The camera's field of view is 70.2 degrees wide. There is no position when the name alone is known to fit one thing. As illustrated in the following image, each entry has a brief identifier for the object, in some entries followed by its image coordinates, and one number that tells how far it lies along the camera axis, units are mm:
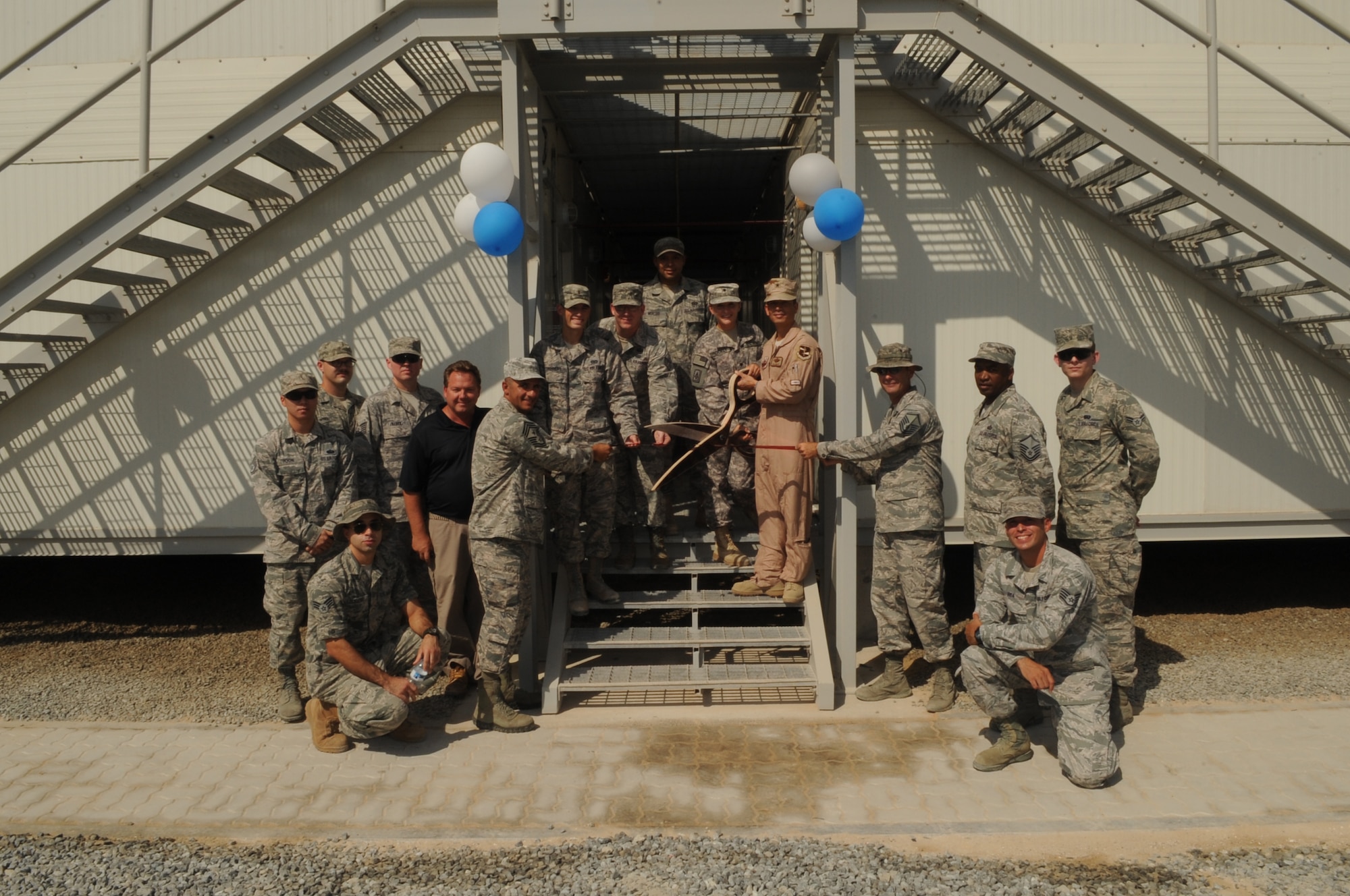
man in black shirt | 5328
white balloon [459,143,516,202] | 5316
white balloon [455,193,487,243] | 5652
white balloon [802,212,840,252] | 5641
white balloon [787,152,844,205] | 5520
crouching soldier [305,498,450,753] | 4742
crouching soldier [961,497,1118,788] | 4387
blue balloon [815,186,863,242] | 5293
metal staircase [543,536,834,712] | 5375
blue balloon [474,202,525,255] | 5238
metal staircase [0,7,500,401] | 5402
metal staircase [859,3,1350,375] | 5387
